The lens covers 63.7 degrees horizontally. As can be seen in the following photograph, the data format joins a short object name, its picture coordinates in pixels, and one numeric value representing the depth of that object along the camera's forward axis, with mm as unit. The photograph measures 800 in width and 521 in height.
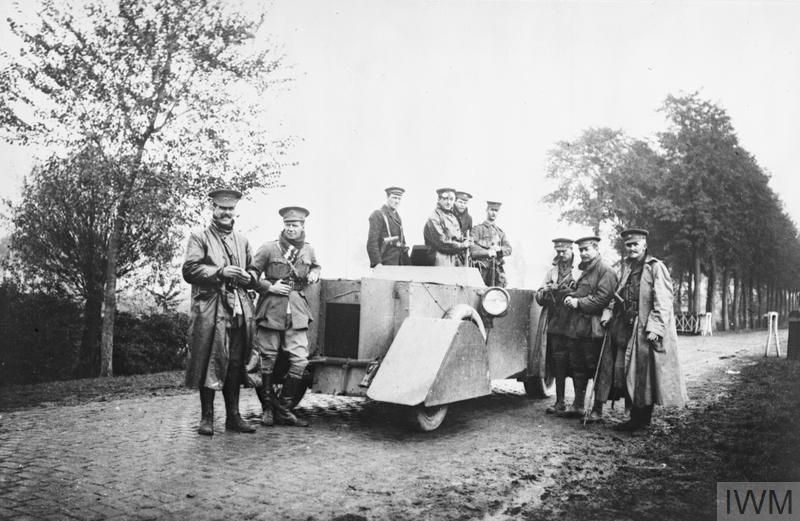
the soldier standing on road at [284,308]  5945
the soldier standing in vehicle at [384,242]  7900
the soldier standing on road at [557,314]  7035
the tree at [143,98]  10367
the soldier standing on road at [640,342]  5977
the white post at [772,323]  14464
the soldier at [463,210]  8422
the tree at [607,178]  27422
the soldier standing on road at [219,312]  5352
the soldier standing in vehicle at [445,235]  7457
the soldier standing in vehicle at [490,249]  8523
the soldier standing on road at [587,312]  6688
